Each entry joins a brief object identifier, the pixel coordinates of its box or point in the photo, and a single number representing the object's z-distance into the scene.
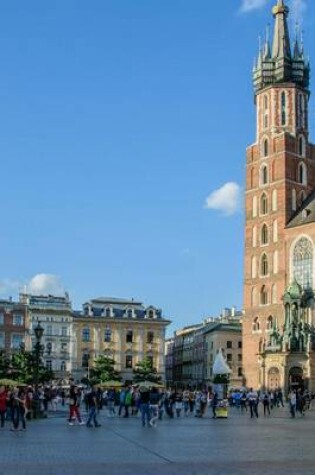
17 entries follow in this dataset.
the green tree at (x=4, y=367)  77.46
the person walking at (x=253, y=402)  45.91
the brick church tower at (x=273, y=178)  85.12
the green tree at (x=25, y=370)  78.19
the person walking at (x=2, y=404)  32.25
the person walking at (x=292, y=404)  46.02
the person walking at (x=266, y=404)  50.41
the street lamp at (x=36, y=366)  42.06
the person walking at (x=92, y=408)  32.91
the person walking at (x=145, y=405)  34.22
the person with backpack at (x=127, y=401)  44.12
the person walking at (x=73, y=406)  33.81
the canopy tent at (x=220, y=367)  62.12
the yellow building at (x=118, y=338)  119.94
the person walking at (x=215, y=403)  44.43
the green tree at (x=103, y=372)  101.88
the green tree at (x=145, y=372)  104.00
